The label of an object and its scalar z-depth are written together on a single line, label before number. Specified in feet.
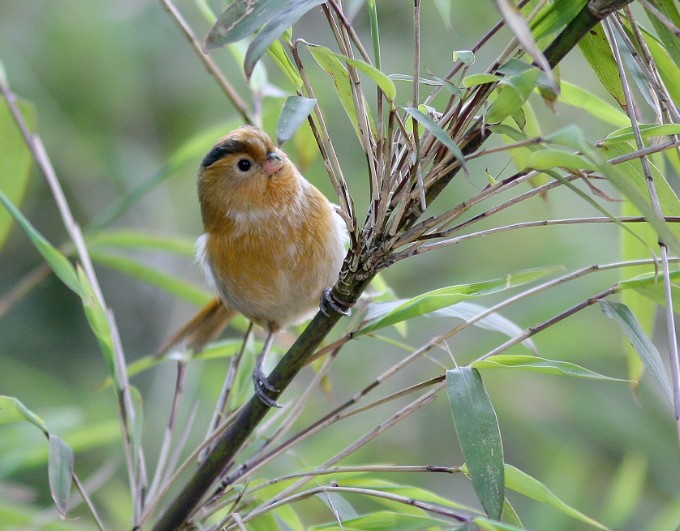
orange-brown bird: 11.45
